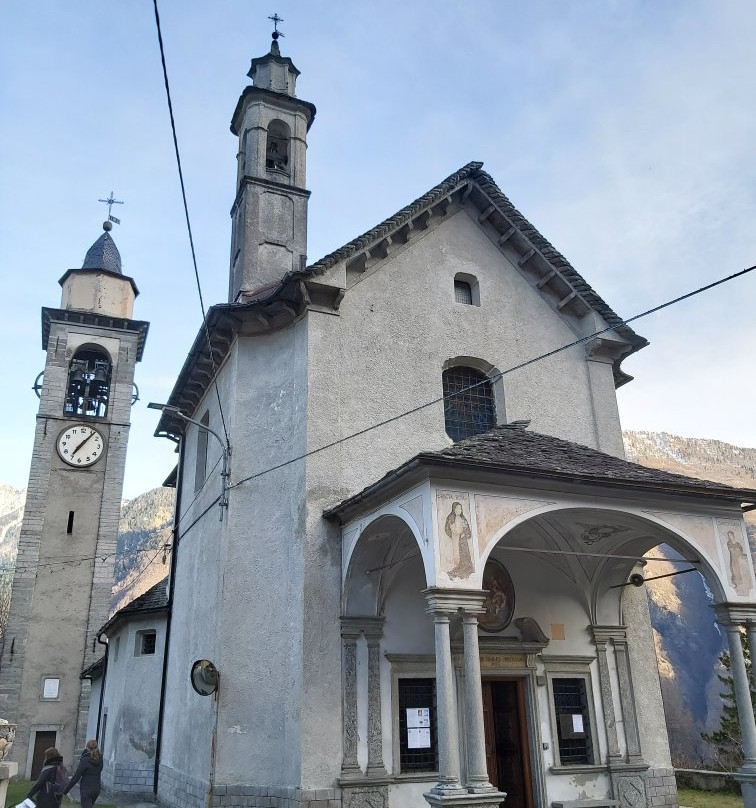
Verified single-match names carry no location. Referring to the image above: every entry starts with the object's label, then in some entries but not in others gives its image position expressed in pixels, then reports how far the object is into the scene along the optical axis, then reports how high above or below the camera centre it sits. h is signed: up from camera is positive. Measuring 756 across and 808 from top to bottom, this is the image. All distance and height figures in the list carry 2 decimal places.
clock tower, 26.14 +7.37
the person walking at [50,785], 10.39 -0.75
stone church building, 10.23 +2.44
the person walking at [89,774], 11.96 -0.72
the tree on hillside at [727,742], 23.76 -0.87
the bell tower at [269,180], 15.59 +10.46
